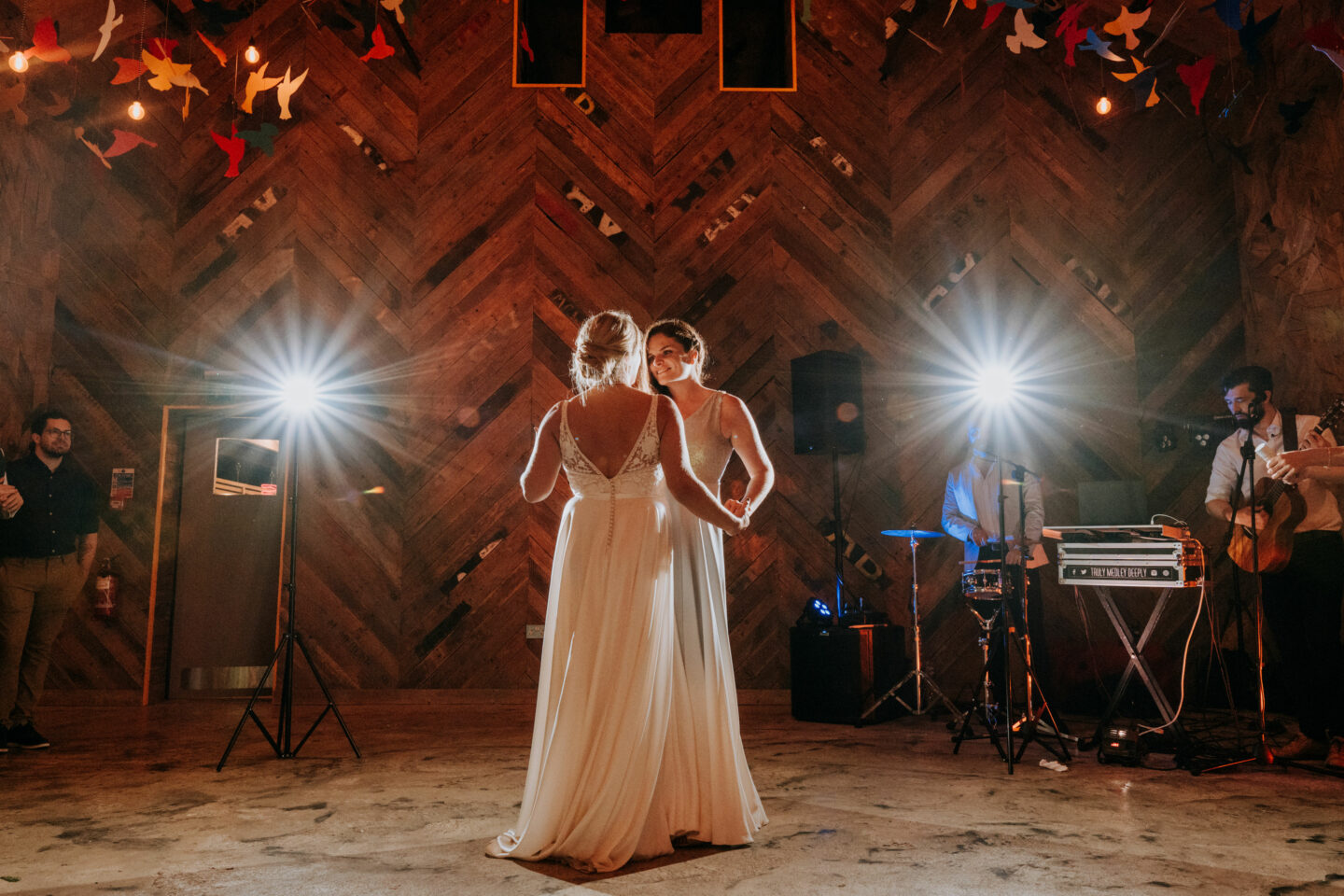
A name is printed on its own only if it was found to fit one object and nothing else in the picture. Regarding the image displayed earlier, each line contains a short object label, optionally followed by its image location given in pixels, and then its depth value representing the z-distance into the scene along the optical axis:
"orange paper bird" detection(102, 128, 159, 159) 5.91
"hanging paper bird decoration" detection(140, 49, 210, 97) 5.49
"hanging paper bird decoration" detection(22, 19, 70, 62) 5.34
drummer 5.29
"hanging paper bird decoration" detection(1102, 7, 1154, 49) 4.89
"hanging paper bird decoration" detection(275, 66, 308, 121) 6.01
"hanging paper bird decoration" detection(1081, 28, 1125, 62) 5.15
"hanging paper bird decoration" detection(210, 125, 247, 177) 6.08
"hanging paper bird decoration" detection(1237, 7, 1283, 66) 4.96
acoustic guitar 4.15
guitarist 4.14
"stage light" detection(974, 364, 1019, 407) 6.45
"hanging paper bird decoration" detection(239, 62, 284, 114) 5.66
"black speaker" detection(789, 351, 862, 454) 5.88
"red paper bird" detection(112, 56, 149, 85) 5.44
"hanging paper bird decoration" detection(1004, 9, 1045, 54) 5.36
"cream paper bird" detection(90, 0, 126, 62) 5.07
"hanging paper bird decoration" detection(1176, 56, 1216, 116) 5.09
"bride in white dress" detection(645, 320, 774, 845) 2.77
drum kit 4.39
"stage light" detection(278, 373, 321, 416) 6.50
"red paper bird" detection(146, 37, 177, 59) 5.50
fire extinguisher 6.32
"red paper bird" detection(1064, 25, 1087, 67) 5.16
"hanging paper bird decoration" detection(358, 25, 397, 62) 5.74
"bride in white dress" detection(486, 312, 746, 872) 2.62
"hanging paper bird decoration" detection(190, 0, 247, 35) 5.73
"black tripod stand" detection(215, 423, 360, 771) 4.25
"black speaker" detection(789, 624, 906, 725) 5.35
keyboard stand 4.16
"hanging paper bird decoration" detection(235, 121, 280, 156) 6.05
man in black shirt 4.70
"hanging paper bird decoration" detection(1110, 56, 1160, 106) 6.04
